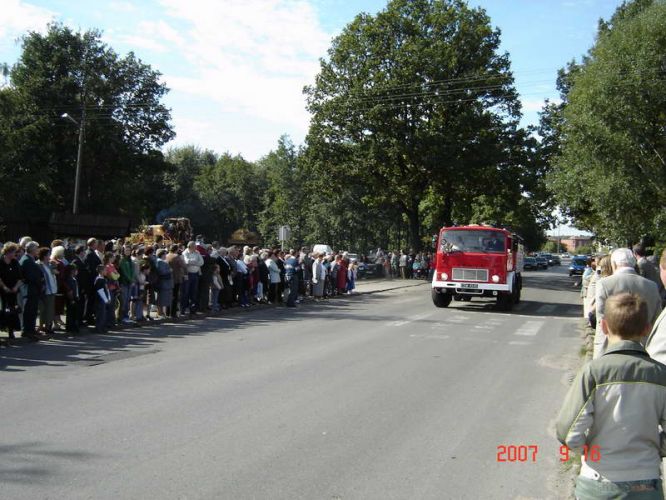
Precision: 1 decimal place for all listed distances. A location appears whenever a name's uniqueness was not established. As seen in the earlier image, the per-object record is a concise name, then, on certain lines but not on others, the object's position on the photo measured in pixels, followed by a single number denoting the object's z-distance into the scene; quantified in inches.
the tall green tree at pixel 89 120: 1748.3
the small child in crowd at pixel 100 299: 542.3
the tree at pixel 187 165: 3026.6
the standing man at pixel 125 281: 587.5
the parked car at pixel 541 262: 2987.9
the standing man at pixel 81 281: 540.7
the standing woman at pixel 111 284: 559.2
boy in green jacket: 121.1
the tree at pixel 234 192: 3302.2
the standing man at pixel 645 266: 420.5
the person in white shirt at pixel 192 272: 690.2
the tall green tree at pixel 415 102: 1637.6
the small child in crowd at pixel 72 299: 519.8
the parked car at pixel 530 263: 2856.8
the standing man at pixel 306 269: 994.1
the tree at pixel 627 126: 1049.5
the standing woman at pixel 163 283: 639.1
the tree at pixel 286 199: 2681.8
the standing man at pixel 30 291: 482.3
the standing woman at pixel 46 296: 500.1
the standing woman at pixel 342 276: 1083.3
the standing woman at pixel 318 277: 983.6
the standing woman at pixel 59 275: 526.9
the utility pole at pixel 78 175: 1350.9
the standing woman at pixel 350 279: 1130.7
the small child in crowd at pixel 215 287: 723.9
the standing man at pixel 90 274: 545.0
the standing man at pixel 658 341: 143.8
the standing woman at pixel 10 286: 470.9
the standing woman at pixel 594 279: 310.4
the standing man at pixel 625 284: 221.1
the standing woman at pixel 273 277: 868.6
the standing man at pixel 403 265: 1756.9
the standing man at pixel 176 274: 667.4
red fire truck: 855.7
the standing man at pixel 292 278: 855.7
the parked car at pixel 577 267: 2164.7
